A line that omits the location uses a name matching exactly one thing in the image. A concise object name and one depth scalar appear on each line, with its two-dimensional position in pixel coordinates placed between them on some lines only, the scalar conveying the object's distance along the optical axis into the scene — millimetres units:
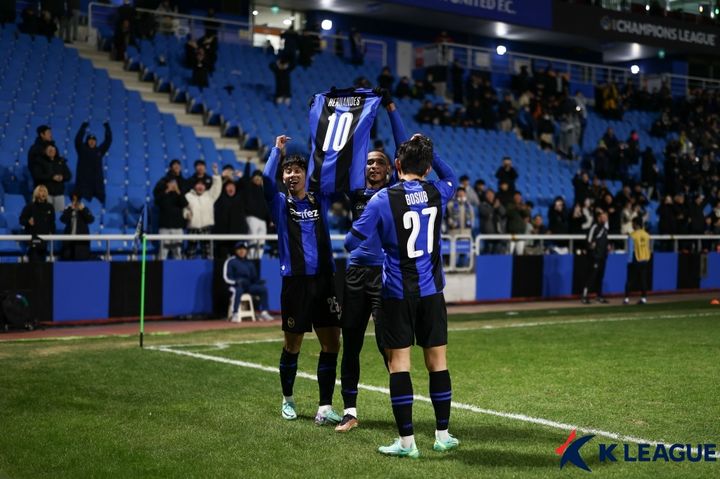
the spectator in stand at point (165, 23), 26234
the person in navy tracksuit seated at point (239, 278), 16875
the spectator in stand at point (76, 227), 16281
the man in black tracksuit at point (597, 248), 21391
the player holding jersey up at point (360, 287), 7652
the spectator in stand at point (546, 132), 30875
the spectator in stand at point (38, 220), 15656
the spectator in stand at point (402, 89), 29047
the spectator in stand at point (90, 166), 17812
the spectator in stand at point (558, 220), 23203
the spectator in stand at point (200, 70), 24016
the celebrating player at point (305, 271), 7996
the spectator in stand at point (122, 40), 23783
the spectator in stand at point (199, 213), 17719
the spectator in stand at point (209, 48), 24188
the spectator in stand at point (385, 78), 27547
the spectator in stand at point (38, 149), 16734
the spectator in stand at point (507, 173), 24609
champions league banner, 31203
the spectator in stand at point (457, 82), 30594
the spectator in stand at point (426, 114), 28297
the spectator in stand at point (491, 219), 21797
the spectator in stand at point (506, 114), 30688
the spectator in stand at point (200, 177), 18009
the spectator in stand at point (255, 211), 18078
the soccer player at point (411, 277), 6836
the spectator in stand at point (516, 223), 22234
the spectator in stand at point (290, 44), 25703
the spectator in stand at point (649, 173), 30594
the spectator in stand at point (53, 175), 16797
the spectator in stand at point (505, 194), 22875
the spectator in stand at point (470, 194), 22056
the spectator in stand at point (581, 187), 25550
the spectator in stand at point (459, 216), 20812
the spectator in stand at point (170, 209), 17406
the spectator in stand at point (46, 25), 23203
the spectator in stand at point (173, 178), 17531
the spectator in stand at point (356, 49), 29875
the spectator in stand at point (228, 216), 17641
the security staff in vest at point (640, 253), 21562
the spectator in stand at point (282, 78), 25156
